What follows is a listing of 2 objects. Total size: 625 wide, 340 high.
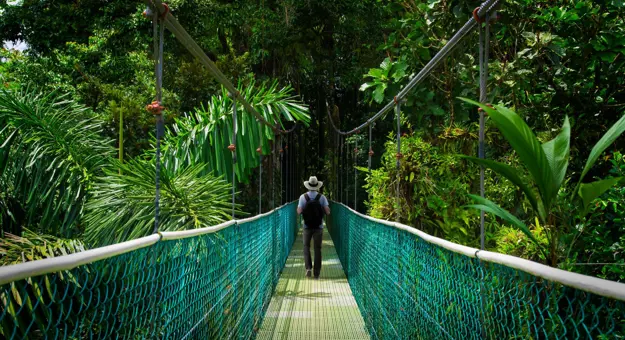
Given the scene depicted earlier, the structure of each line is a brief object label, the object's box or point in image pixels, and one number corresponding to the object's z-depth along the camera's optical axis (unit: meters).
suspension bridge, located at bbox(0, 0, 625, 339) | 1.49
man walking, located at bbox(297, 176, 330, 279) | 7.59
